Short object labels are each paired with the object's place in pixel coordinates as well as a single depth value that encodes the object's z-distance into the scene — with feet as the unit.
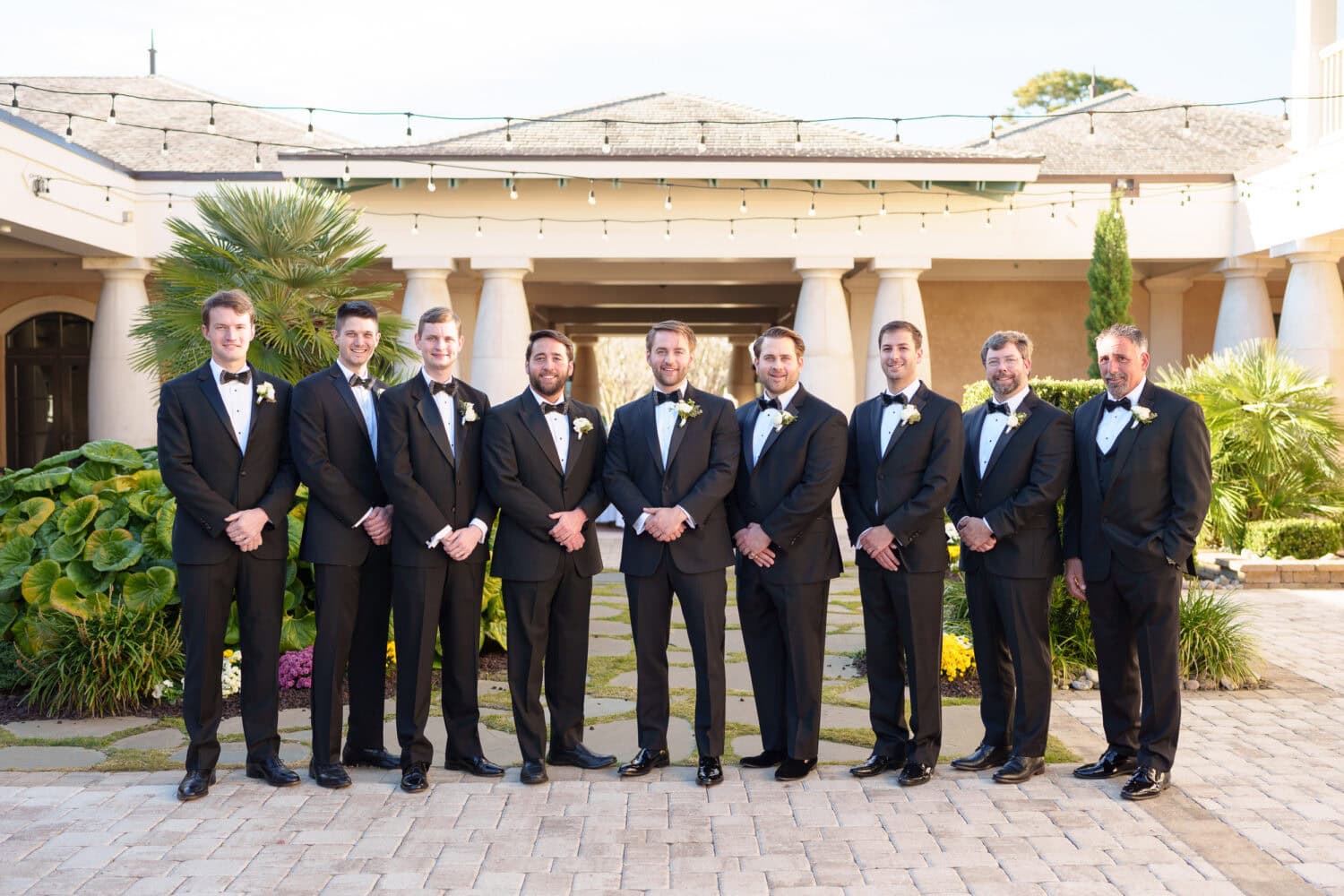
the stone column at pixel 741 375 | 119.03
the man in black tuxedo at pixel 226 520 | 17.95
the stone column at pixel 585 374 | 105.50
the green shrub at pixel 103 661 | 22.99
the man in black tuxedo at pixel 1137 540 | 18.02
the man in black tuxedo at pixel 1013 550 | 18.72
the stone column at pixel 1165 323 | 70.49
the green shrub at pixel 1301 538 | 42.01
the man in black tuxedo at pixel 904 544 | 18.66
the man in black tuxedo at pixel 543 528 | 18.75
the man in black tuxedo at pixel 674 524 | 18.67
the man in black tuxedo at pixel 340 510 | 18.40
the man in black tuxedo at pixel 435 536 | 18.35
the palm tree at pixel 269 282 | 29.12
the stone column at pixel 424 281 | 60.44
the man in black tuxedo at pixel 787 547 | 18.76
